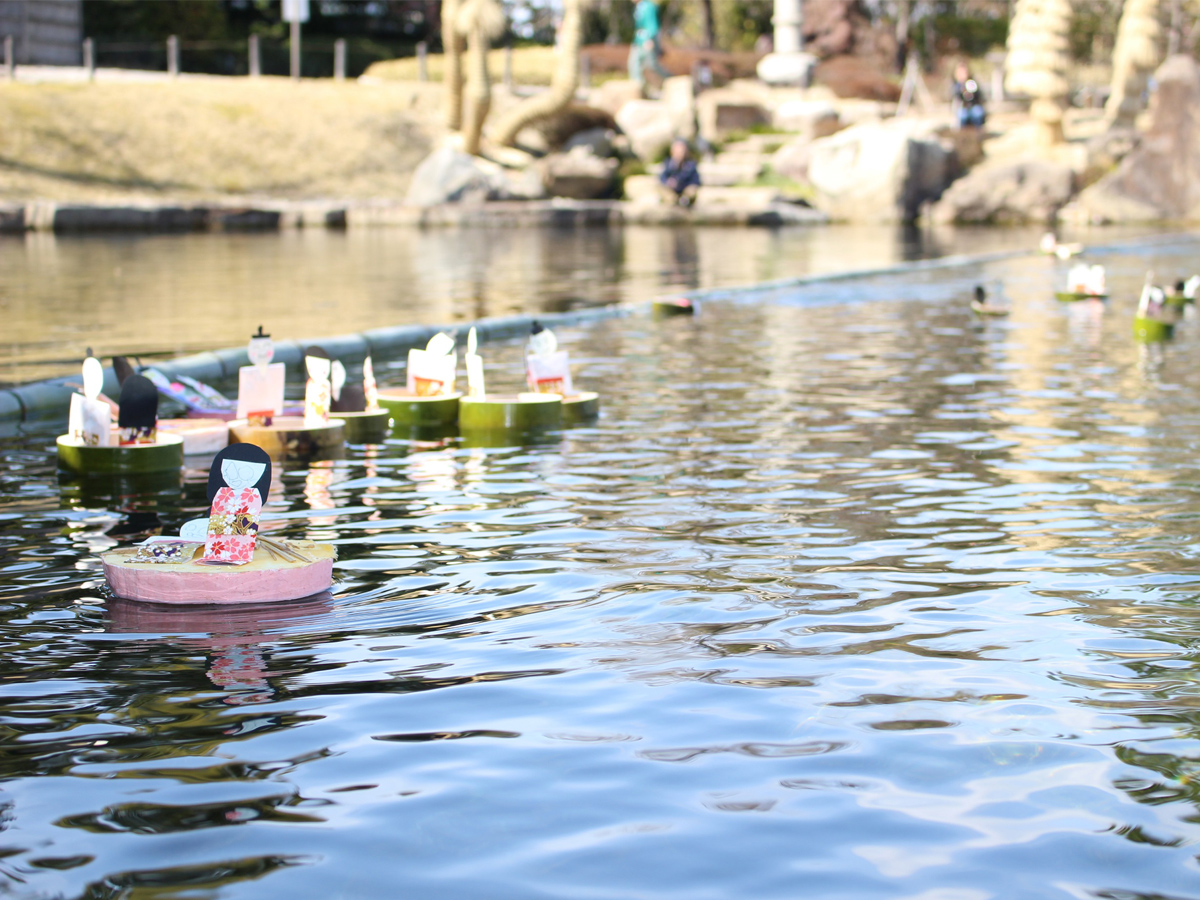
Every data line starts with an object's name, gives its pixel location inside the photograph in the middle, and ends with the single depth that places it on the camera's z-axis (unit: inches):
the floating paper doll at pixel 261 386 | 338.6
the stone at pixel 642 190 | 1636.3
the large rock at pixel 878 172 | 1551.4
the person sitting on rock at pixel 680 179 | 1515.6
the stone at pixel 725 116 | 1856.5
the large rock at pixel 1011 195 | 1549.0
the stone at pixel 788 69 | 2063.2
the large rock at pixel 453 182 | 1487.5
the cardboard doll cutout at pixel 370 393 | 376.8
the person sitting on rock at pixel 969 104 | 1670.8
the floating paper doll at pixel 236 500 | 217.5
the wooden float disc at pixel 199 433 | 345.1
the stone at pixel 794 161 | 1670.8
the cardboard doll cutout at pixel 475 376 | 384.8
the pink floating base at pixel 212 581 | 214.7
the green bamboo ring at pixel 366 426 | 370.9
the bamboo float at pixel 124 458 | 317.7
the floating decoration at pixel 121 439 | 317.7
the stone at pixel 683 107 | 1747.0
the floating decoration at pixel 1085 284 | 700.0
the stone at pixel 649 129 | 1752.0
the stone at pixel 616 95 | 1877.5
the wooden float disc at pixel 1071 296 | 706.2
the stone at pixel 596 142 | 1723.8
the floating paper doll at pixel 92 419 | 320.5
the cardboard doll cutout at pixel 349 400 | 378.0
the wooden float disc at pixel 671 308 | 653.3
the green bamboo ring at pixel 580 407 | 395.5
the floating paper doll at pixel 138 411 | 317.4
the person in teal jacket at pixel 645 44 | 1859.0
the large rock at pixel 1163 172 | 1531.7
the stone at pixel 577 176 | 1617.9
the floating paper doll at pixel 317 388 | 354.0
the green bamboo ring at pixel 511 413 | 383.9
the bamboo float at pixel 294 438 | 345.1
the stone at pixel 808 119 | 1782.7
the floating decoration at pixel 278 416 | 344.5
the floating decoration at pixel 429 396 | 391.2
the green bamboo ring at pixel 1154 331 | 573.3
